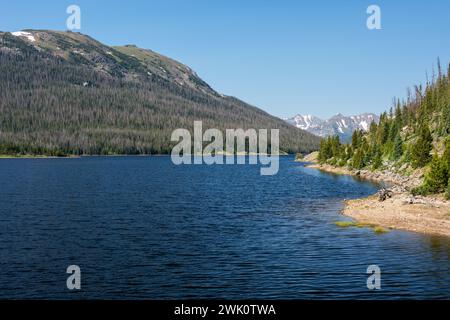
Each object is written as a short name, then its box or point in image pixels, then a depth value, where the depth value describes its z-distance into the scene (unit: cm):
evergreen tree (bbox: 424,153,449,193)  6906
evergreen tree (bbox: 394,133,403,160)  13262
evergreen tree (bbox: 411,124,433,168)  10175
